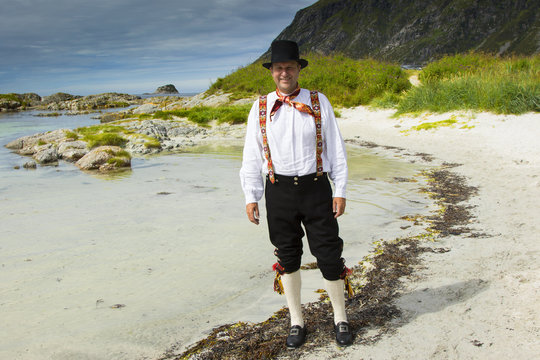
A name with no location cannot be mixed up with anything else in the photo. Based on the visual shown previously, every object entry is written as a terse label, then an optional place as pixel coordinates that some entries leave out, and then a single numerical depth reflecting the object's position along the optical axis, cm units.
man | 271
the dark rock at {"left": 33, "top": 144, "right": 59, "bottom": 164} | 1272
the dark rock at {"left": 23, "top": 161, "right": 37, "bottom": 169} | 1177
